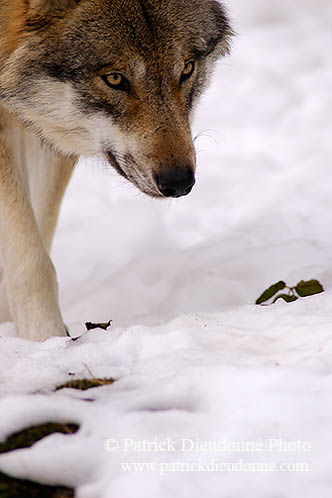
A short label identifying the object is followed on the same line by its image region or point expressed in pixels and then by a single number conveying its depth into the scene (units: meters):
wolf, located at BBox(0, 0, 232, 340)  7.90
